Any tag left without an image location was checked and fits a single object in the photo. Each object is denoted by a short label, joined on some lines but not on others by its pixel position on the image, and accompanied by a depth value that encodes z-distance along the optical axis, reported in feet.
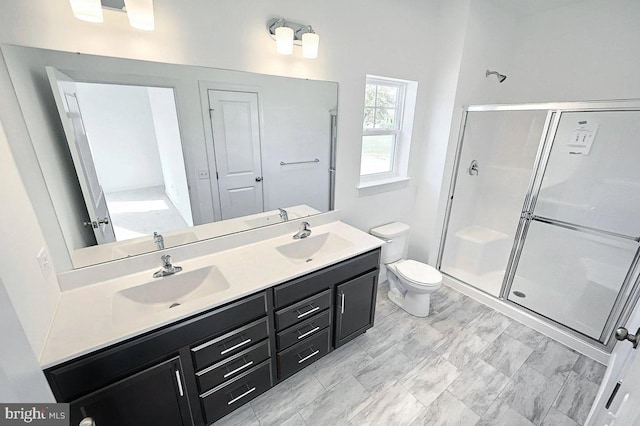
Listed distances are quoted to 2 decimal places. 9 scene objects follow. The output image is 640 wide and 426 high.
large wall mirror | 3.94
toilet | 7.39
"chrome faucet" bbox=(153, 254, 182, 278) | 4.72
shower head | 7.98
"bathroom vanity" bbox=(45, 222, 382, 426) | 3.45
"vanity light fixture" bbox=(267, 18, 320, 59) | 5.07
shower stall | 6.42
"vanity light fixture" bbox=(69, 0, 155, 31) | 3.45
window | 7.97
